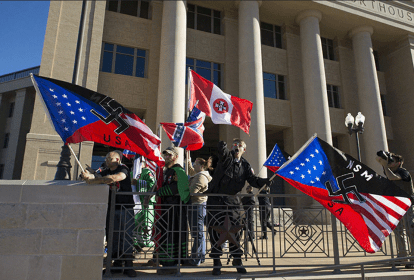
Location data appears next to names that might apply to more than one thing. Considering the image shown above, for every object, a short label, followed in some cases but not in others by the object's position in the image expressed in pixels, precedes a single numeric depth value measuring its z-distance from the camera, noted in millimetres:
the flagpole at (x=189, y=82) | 7887
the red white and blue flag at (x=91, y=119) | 4820
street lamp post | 13992
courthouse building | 14609
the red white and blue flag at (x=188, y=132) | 7977
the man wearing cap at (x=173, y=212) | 4852
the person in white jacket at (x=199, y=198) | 5199
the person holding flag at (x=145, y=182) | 6969
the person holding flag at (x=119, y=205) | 4594
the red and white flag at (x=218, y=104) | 7875
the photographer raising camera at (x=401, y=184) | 5508
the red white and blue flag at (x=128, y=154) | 8838
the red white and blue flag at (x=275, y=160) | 7234
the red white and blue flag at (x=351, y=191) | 4816
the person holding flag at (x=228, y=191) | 4961
